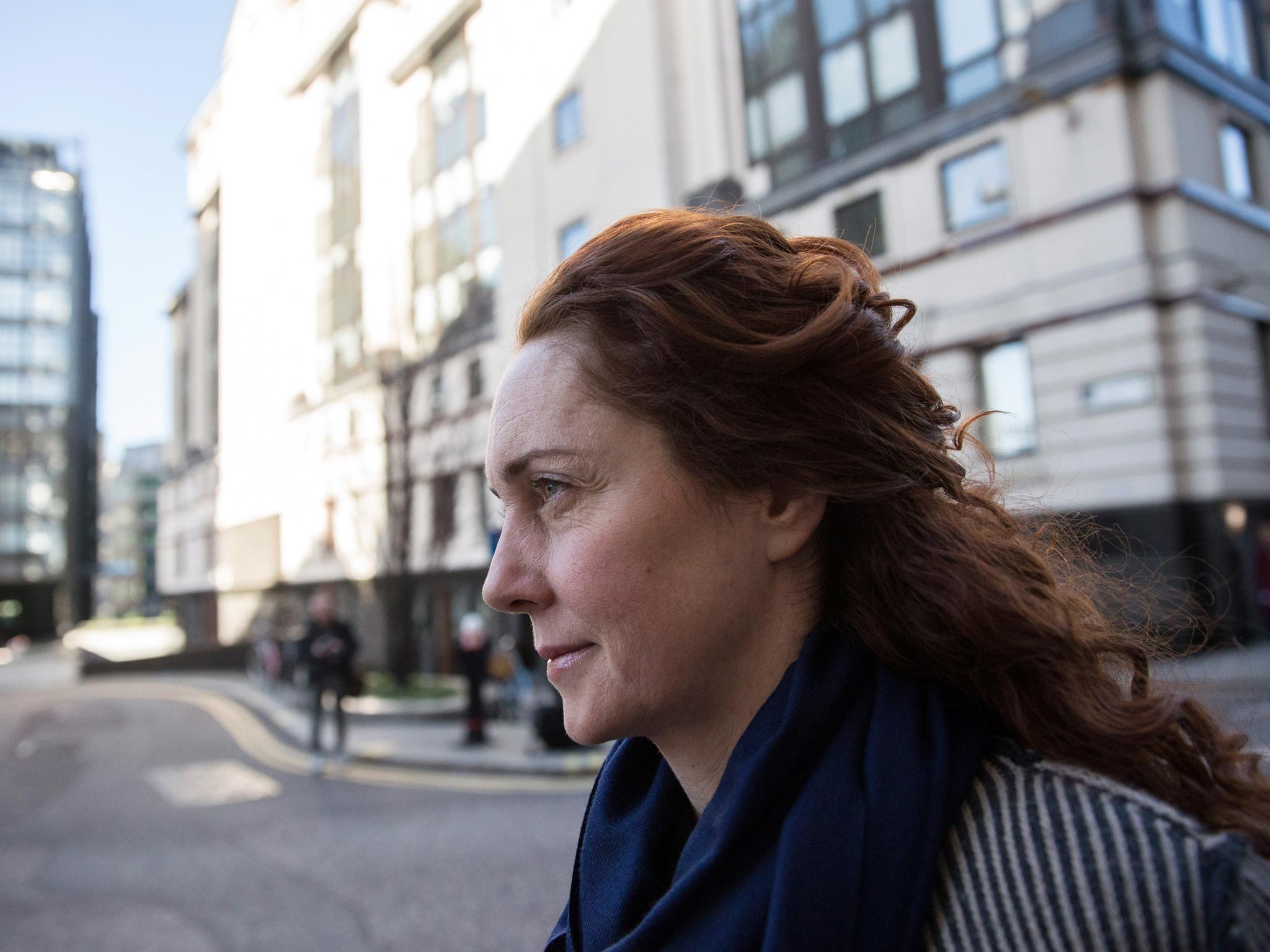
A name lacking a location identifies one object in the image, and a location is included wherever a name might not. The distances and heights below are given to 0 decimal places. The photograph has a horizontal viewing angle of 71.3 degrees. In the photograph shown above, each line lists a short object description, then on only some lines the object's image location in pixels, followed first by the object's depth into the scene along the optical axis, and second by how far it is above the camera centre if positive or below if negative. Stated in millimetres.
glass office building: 64625 +16553
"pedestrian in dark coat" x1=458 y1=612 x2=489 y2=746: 11641 -1143
